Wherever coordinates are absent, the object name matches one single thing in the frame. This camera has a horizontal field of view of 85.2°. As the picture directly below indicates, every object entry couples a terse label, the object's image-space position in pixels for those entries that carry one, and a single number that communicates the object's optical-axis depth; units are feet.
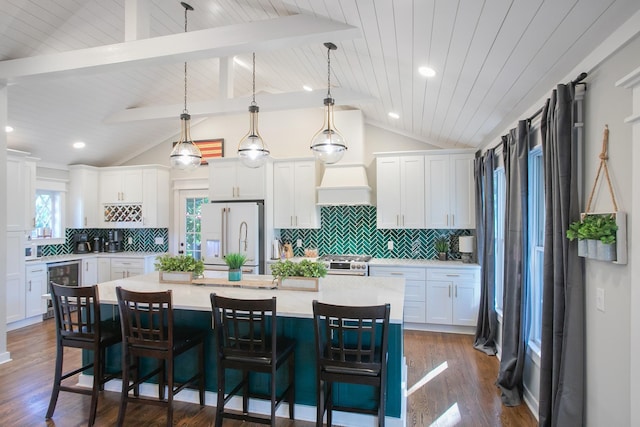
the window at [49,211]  19.24
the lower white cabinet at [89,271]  19.56
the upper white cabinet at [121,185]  20.76
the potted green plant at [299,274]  10.03
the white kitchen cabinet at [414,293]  15.48
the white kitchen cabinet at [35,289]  16.47
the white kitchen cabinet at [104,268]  20.36
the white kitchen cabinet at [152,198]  20.52
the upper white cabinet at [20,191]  15.94
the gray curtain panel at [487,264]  13.00
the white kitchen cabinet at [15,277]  15.65
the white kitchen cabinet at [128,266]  20.15
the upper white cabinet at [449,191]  16.01
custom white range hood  16.88
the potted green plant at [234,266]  11.06
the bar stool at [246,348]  7.37
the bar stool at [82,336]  8.50
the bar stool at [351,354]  6.81
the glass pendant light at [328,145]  9.58
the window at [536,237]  9.91
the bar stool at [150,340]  7.98
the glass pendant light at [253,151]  10.34
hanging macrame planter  5.52
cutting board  10.33
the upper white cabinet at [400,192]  16.53
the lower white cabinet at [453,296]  15.02
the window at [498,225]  13.23
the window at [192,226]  21.29
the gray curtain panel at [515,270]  9.29
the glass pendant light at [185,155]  11.06
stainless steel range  15.67
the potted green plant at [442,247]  16.74
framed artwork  20.24
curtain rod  6.38
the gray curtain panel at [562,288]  6.55
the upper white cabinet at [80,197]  20.51
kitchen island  8.16
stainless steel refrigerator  17.12
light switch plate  6.05
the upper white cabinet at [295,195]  17.69
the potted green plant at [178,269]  11.16
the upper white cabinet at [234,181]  17.65
